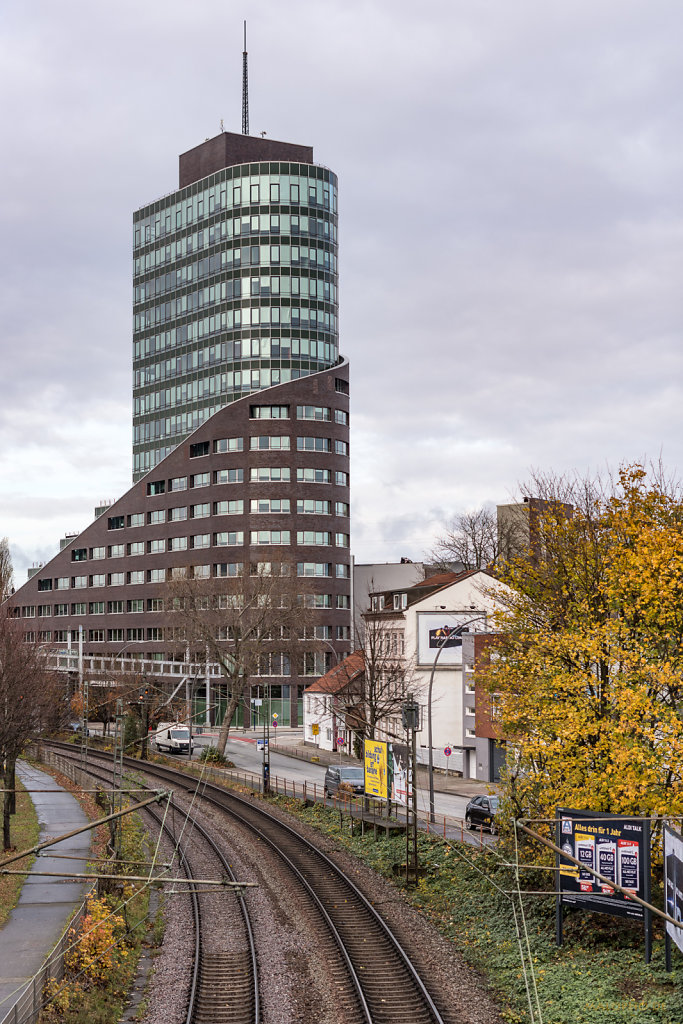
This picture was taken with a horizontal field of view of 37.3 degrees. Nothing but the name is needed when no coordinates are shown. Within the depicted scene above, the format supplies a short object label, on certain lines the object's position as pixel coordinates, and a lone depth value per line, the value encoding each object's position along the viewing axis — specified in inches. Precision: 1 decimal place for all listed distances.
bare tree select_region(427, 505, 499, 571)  4003.4
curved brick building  4311.0
